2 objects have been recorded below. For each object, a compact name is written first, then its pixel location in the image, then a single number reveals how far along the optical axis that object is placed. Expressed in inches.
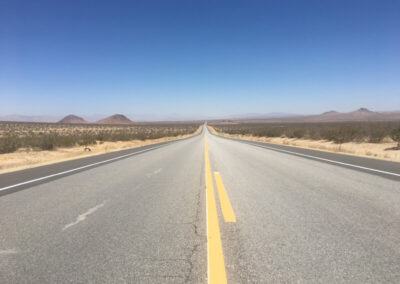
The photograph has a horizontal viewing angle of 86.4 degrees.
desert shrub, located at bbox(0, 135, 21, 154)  581.0
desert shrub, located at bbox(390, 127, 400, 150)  639.6
